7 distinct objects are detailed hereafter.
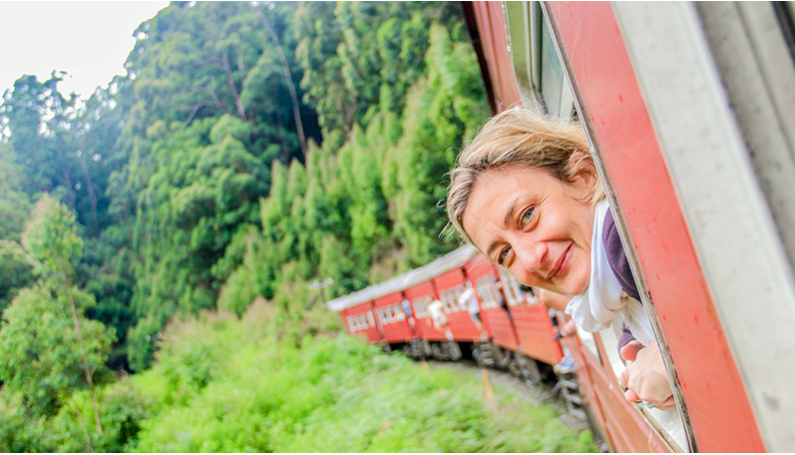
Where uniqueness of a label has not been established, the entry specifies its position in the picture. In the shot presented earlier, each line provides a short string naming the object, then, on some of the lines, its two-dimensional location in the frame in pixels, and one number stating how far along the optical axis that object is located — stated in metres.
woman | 0.98
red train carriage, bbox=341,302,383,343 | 16.73
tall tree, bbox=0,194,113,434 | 7.29
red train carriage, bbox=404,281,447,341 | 12.50
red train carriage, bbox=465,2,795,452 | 0.39
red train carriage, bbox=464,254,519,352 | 8.63
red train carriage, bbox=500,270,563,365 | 6.46
